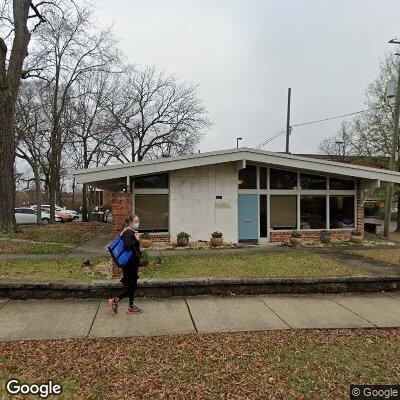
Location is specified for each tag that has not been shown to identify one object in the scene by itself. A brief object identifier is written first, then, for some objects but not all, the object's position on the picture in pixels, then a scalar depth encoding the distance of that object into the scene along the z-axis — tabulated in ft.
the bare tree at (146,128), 114.01
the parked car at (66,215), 109.81
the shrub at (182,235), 44.24
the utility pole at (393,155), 57.72
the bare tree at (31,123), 94.43
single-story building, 45.19
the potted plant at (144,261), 29.96
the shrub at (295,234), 47.44
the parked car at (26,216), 98.20
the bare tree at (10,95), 53.31
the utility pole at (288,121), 85.46
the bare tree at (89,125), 101.14
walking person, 18.53
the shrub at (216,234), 45.11
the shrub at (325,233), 49.48
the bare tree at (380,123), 72.84
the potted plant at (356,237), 49.83
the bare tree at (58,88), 81.10
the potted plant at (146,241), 43.09
